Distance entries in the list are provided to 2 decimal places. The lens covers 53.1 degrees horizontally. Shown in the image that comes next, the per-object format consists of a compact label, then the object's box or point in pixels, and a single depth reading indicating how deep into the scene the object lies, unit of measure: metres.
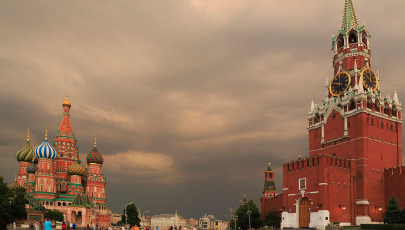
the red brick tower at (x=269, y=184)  109.31
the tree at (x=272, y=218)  73.19
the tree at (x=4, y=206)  50.03
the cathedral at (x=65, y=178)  93.96
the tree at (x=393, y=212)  56.41
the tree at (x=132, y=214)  100.25
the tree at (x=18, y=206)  59.54
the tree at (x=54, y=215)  85.07
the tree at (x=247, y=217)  84.19
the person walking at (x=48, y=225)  26.47
